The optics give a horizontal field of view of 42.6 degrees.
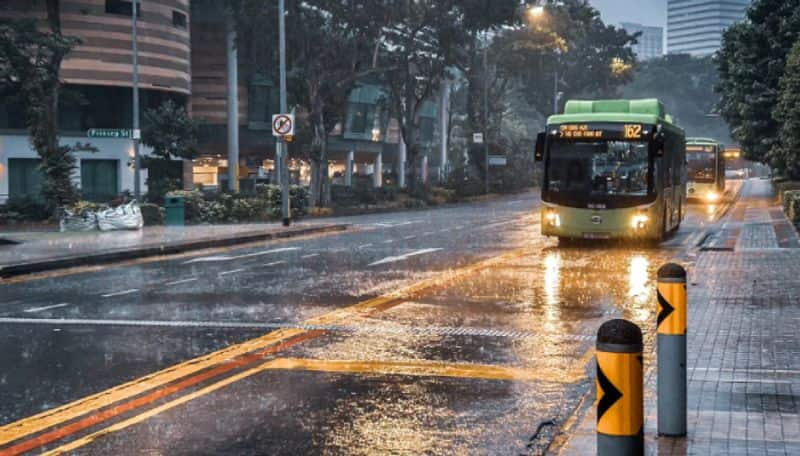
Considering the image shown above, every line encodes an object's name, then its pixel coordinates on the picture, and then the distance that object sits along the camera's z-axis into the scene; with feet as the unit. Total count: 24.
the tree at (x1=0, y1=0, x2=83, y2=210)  114.52
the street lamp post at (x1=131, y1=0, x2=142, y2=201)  130.41
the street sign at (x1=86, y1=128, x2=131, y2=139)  127.34
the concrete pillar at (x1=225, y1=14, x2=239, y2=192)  197.14
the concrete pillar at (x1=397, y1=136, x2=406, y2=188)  273.77
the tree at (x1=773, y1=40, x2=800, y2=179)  106.22
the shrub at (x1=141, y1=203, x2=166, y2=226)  113.09
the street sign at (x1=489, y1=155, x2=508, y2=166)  212.23
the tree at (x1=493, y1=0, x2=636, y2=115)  292.81
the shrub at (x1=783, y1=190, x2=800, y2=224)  90.02
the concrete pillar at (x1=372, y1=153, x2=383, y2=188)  291.22
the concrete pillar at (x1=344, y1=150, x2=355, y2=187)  267.02
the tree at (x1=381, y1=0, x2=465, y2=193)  159.12
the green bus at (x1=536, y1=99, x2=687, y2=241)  76.79
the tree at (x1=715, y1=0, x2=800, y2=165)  136.05
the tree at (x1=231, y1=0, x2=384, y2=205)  145.07
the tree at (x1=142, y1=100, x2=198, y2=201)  166.50
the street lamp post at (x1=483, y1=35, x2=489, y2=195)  201.05
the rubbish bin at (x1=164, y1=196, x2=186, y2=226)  108.78
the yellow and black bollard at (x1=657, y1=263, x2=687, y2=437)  21.47
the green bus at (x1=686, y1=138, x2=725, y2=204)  175.22
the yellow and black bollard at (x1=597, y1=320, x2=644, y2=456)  14.74
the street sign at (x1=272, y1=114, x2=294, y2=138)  101.19
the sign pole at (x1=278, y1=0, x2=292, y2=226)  103.60
